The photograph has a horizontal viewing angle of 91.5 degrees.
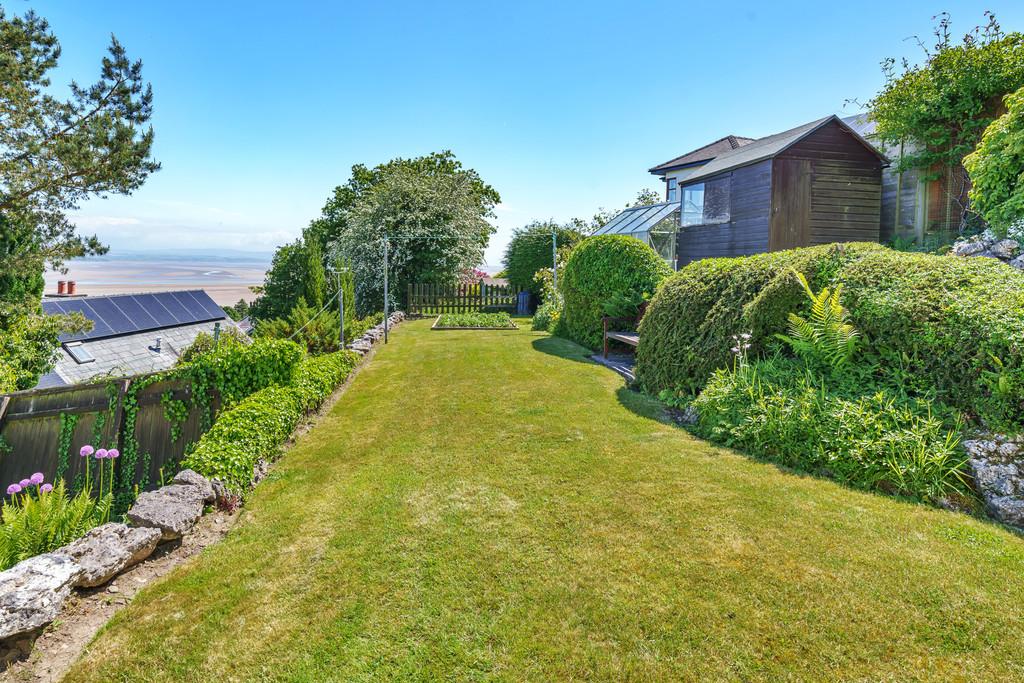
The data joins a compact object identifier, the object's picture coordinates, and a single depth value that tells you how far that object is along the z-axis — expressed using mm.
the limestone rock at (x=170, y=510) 3340
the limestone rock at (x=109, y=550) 2844
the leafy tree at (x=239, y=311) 21562
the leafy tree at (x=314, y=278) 13492
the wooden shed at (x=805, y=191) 13523
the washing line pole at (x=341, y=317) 10060
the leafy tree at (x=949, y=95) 11852
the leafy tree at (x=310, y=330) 11078
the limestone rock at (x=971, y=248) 7857
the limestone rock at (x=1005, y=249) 7258
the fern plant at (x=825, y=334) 4977
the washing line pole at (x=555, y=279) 16352
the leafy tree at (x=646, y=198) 33175
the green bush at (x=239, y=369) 5781
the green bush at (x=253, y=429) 4188
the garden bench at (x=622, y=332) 9134
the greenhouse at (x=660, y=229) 16500
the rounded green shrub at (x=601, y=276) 9922
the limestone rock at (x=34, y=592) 2299
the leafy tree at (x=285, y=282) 14164
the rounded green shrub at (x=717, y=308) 5727
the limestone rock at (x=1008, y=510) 3270
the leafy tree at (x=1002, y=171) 7836
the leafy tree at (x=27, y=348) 9211
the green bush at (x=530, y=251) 20953
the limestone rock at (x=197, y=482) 3812
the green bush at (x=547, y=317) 13750
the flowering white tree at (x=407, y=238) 19750
